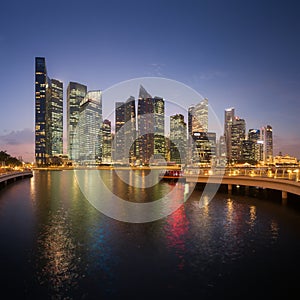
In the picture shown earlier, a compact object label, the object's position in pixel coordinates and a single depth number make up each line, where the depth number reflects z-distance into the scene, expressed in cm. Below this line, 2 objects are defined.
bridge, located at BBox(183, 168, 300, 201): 3038
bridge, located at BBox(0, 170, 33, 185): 5705
